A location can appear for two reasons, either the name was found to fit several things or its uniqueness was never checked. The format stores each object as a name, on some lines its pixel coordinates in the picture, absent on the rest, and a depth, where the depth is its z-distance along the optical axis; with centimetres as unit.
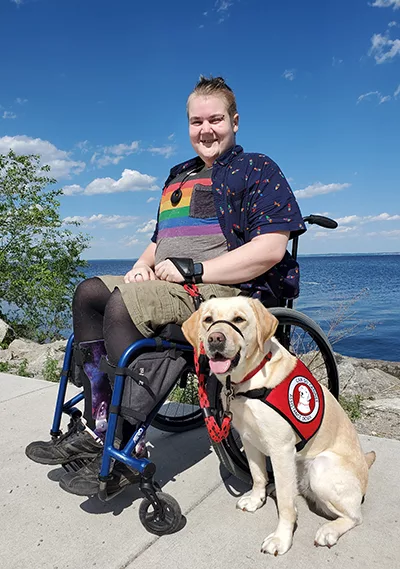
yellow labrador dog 176
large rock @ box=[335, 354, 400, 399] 493
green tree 769
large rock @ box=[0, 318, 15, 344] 717
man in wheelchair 197
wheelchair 186
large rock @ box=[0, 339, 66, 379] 534
